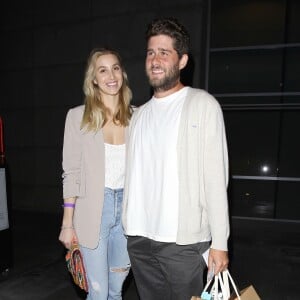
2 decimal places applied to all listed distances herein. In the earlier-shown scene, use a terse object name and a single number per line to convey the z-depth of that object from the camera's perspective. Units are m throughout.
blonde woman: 2.30
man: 1.92
